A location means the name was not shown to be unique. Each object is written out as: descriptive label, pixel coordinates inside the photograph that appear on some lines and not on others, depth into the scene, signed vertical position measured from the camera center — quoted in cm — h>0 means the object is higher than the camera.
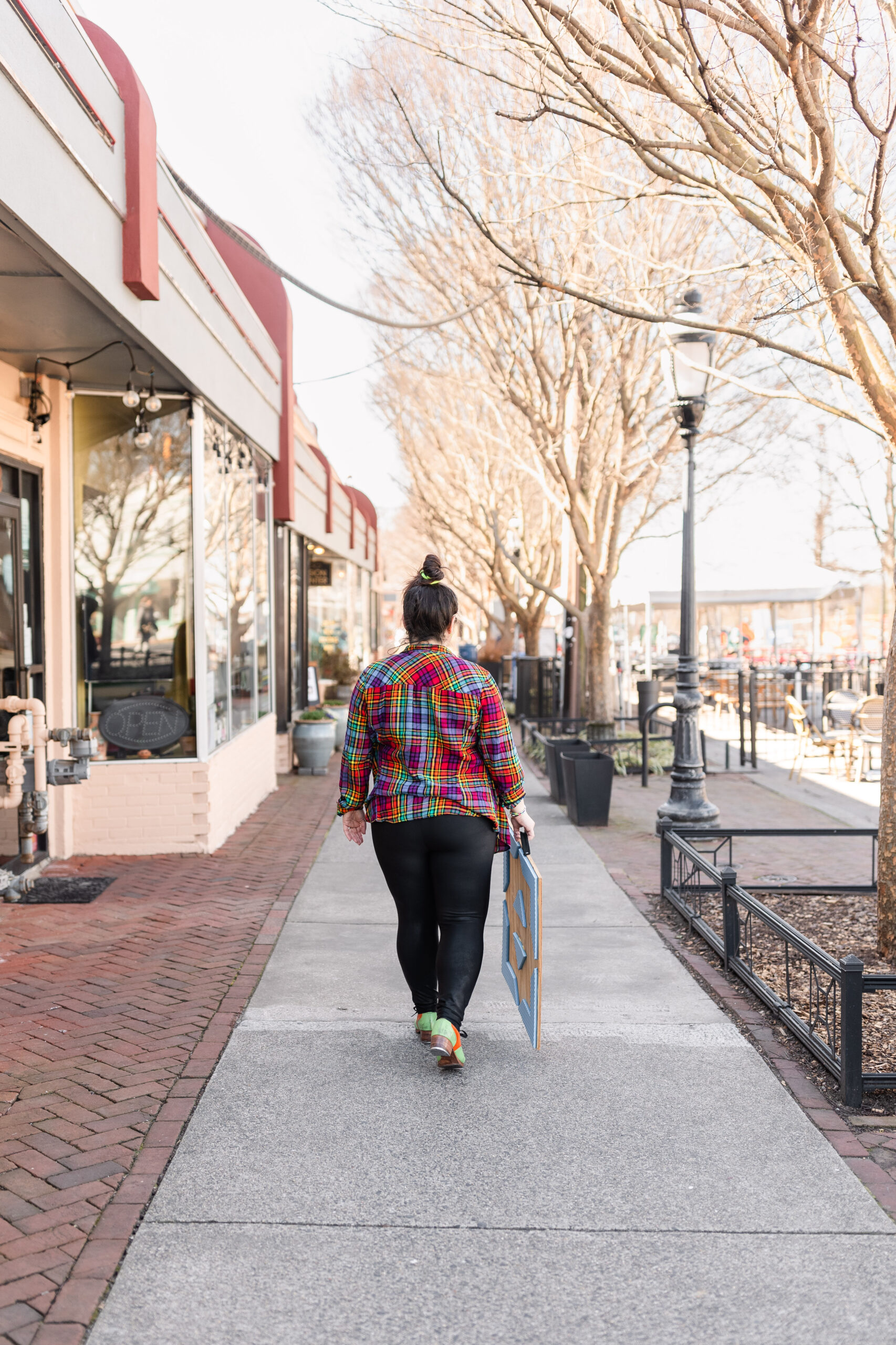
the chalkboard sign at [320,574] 2025 +124
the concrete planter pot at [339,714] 1620 -95
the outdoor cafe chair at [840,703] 1499 -79
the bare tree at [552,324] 1048 +371
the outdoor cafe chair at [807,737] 1335 -109
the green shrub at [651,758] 1425 -140
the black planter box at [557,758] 1125 -111
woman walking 427 -52
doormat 721 -153
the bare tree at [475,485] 2170 +361
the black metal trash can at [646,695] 1717 -76
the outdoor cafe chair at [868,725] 1241 -92
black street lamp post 962 +19
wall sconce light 788 +160
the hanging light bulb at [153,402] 826 +170
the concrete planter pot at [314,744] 1441 -121
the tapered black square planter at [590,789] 1016 -125
